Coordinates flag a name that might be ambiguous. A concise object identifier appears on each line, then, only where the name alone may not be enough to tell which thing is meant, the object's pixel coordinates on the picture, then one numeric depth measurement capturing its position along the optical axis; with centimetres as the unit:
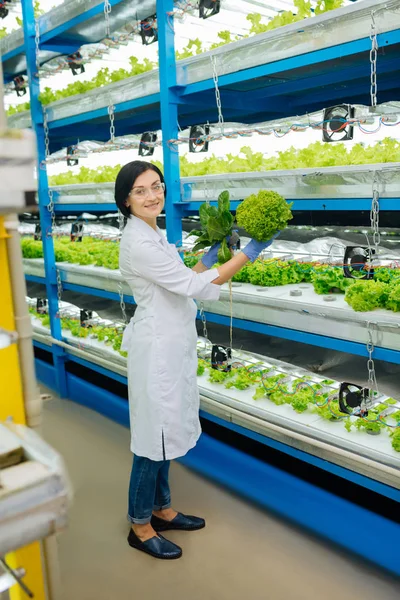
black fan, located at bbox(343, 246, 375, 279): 265
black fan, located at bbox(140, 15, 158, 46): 353
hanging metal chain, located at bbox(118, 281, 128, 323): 420
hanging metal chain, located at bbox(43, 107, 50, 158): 473
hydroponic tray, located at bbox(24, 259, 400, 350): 253
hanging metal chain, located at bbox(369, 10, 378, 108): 231
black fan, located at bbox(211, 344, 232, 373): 336
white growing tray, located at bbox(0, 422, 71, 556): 93
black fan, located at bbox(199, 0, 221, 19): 304
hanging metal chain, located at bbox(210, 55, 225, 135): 306
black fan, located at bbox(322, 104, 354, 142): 247
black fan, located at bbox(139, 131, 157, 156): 366
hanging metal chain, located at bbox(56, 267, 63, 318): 492
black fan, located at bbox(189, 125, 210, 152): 321
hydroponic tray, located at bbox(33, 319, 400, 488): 254
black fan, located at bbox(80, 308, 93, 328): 469
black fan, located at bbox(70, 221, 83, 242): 461
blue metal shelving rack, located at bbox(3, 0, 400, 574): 263
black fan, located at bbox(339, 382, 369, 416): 262
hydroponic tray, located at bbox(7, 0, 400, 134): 231
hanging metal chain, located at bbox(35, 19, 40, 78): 450
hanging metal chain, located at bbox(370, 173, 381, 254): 247
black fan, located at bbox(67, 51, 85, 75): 426
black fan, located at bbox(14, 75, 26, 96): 537
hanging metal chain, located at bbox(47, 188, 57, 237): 485
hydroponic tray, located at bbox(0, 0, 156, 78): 385
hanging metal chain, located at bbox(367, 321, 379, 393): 256
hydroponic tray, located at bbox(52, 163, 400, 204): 245
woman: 253
